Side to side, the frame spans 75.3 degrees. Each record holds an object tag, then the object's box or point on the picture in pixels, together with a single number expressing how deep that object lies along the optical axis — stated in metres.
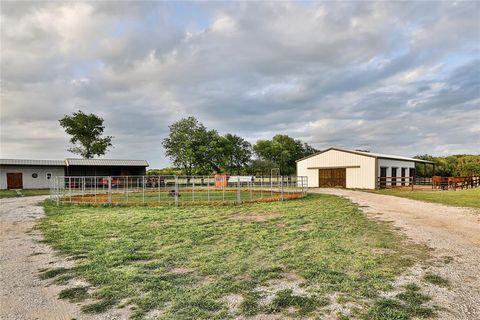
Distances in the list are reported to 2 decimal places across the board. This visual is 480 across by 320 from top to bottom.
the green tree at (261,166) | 53.87
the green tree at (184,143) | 43.03
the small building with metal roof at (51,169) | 32.12
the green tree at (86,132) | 44.97
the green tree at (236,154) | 47.62
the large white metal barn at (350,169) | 29.33
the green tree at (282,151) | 57.97
